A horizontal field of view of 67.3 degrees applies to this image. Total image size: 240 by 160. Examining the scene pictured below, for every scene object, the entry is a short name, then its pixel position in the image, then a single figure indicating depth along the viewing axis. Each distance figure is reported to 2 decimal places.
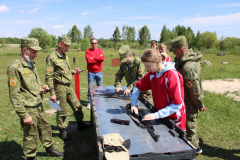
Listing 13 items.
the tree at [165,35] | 61.50
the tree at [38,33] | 63.94
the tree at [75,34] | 71.38
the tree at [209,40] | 58.22
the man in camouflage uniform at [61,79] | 4.23
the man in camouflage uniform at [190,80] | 3.13
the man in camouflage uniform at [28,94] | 3.01
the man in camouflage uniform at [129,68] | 4.12
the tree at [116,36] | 60.06
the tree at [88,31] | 73.69
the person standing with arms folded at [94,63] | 6.98
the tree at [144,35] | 58.44
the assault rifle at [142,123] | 2.28
